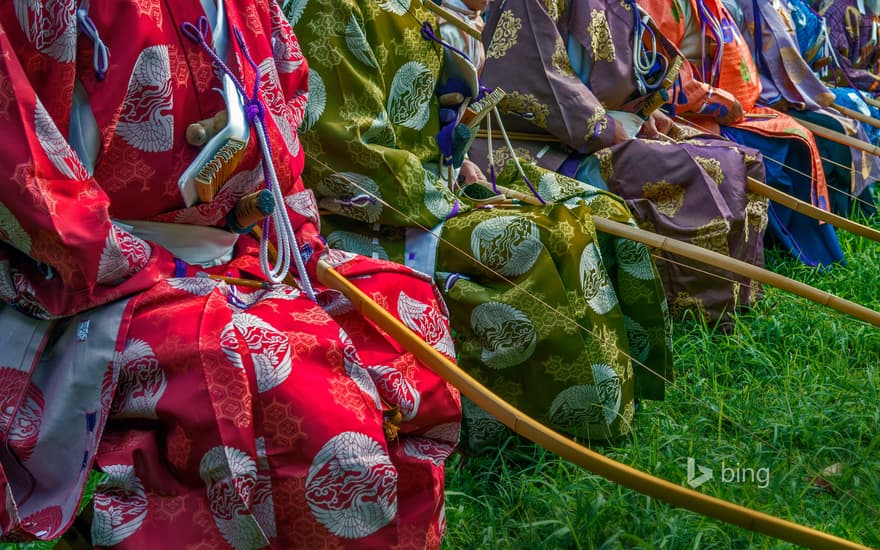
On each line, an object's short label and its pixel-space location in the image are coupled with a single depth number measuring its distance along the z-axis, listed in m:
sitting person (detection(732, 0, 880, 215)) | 4.76
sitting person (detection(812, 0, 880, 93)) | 5.80
